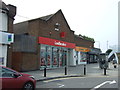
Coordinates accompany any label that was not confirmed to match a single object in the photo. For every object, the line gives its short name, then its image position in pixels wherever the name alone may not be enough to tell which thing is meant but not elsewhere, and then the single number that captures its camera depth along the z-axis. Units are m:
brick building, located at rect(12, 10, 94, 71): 16.39
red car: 5.82
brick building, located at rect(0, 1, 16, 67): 13.41
